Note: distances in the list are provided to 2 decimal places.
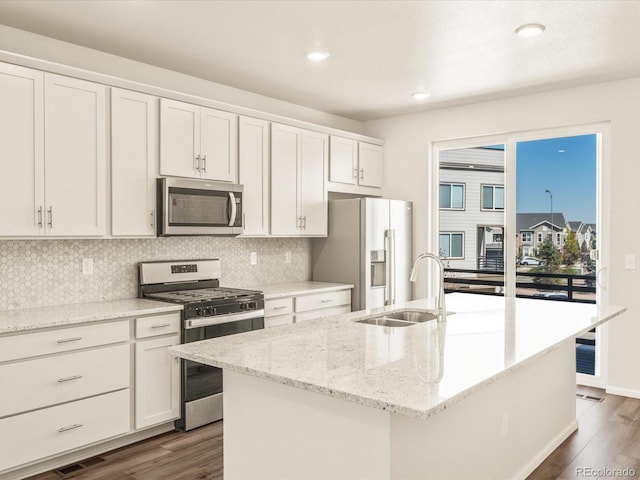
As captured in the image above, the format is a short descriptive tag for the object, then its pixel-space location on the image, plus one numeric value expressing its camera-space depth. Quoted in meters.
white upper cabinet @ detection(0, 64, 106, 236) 2.98
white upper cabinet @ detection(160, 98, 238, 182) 3.73
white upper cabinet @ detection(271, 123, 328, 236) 4.60
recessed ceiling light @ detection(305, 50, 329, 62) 3.70
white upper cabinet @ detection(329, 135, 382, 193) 5.17
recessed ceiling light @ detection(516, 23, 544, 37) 3.20
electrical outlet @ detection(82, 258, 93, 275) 3.62
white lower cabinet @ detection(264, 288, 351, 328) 4.28
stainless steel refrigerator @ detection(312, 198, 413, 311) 4.95
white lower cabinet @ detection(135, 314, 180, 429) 3.36
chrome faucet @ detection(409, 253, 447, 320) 2.94
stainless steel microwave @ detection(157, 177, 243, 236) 3.69
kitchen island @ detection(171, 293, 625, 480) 1.78
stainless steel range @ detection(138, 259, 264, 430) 3.59
